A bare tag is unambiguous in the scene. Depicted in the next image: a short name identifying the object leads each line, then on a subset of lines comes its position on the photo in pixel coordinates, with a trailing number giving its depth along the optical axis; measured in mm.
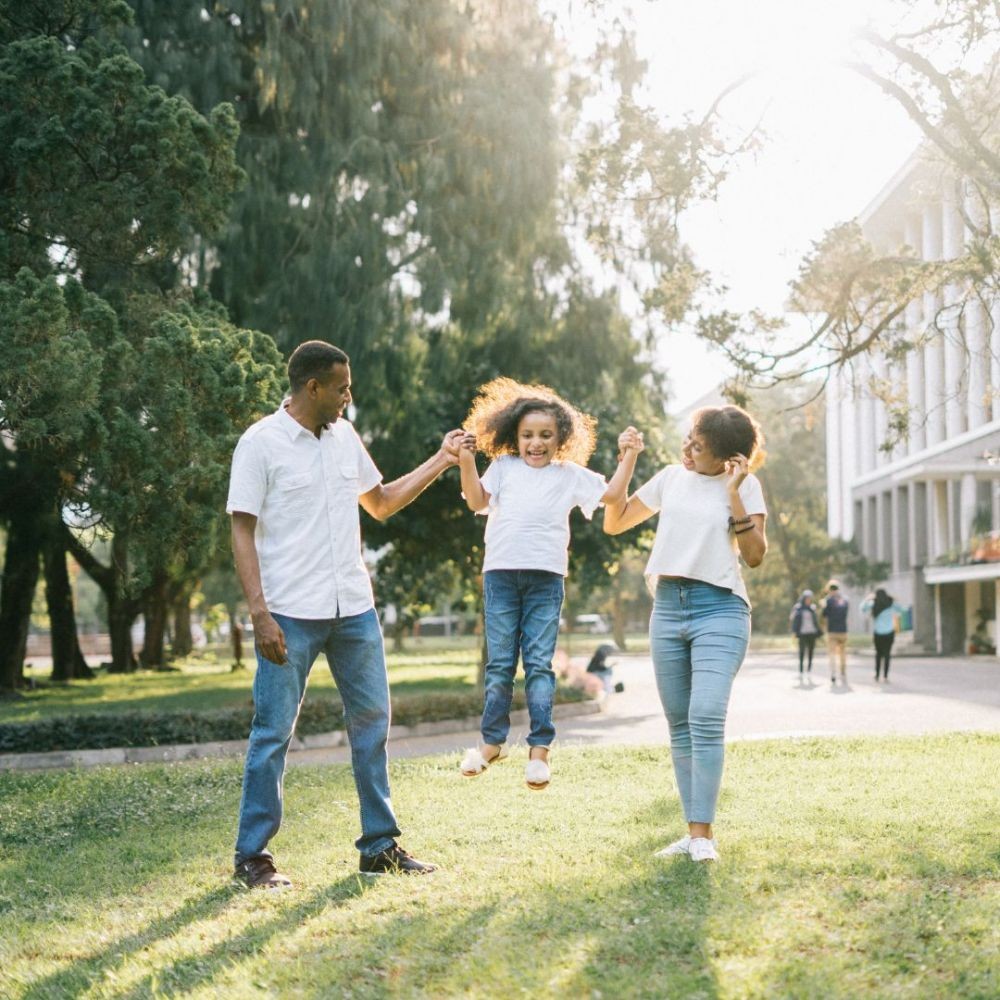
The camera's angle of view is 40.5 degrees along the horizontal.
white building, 42969
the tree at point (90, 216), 10789
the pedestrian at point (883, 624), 25391
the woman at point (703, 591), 5688
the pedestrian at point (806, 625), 27422
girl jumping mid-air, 6176
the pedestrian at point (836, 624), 24922
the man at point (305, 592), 5547
